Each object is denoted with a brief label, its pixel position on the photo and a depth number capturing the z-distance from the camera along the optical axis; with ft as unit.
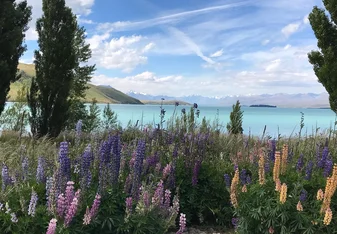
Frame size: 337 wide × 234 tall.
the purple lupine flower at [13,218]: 9.96
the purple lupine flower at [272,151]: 18.30
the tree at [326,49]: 34.76
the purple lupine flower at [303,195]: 13.19
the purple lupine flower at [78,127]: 15.35
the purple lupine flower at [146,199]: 10.93
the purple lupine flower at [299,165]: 16.81
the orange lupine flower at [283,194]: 12.24
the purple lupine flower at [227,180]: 16.12
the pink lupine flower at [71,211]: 8.73
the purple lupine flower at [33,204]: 9.55
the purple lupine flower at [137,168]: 12.08
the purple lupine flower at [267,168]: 15.86
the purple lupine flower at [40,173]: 13.00
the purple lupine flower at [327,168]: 15.51
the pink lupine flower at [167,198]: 11.79
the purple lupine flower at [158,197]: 11.36
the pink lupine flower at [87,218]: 9.13
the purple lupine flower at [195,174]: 17.42
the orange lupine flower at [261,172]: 14.08
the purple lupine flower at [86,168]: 11.38
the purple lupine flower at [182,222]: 9.43
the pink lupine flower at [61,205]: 9.11
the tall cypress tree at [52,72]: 44.32
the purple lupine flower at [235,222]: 15.58
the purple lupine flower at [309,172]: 15.17
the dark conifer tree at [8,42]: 37.81
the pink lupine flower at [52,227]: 7.24
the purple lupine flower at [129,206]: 10.27
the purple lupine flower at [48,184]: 10.49
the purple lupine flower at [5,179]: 12.57
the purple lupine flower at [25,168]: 13.75
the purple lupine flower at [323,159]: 16.68
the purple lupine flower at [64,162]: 10.45
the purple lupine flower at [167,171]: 15.72
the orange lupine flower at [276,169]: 13.44
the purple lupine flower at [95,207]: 9.23
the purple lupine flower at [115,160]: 12.45
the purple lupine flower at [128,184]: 12.63
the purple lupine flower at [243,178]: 16.33
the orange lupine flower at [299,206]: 12.55
